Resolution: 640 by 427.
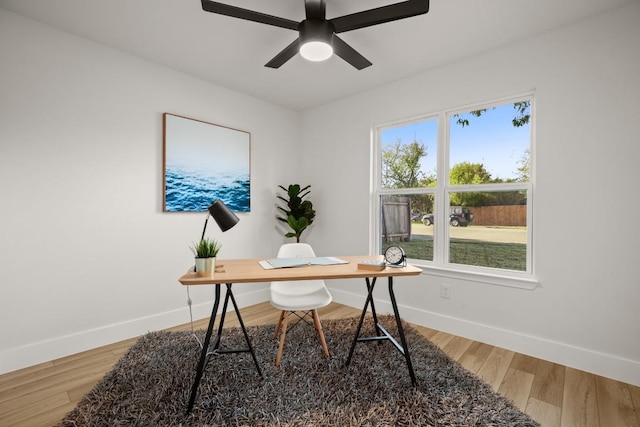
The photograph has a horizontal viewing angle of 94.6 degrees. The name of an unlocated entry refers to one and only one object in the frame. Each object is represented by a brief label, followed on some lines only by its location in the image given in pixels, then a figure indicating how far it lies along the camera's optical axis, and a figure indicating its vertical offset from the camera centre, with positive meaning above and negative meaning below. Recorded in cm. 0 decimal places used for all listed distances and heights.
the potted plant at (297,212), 382 -1
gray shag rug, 167 -116
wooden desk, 173 -40
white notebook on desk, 207 -37
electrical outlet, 293 -80
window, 266 +24
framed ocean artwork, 303 +51
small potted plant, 179 -29
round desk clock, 212 -33
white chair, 224 -70
